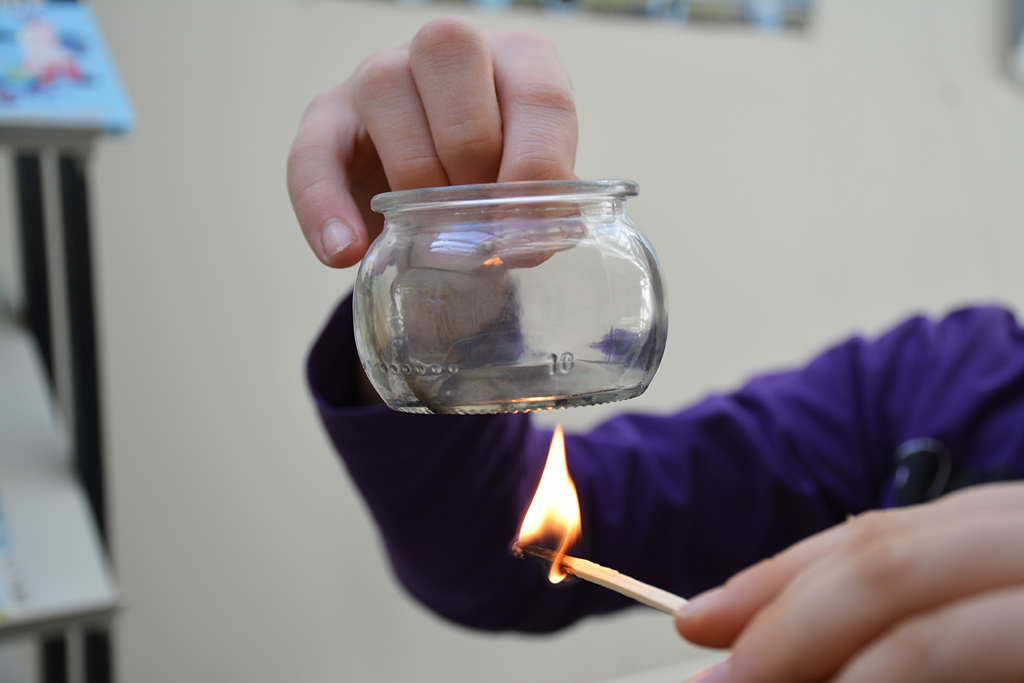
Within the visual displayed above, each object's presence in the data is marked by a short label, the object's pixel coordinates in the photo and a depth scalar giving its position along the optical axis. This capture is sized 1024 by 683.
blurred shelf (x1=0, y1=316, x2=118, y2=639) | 0.63
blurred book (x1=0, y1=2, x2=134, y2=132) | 0.67
